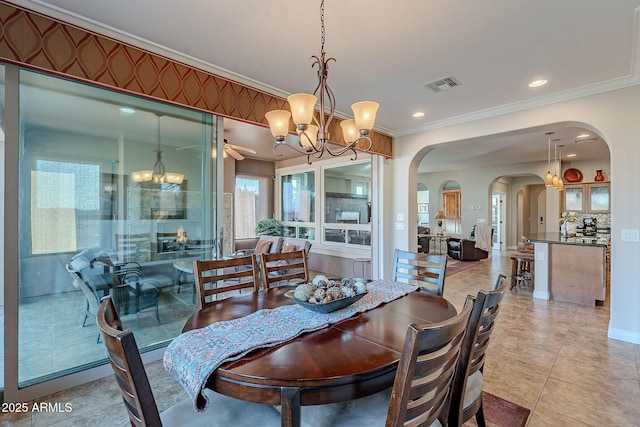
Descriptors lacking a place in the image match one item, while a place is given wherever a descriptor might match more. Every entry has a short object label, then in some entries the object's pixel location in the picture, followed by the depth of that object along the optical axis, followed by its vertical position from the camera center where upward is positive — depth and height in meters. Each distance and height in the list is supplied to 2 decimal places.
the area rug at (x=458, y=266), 6.89 -1.32
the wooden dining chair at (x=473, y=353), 1.27 -0.63
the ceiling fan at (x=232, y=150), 4.92 +1.05
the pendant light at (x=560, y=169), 6.30 +1.14
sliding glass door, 2.16 -0.02
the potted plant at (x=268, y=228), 7.04 -0.35
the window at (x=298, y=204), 7.01 +0.21
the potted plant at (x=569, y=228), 5.22 -0.26
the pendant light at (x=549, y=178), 6.04 +0.71
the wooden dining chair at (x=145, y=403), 0.92 -0.65
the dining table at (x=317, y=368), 1.05 -0.57
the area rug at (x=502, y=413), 1.93 -1.34
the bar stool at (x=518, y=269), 5.24 -1.00
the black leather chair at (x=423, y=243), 9.34 -0.95
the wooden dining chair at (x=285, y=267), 2.39 -0.45
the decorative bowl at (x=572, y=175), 7.63 +0.97
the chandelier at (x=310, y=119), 2.01 +0.67
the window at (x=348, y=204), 6.11 +0.19
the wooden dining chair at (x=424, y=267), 2.44 -0.47
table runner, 1.12 -0.55
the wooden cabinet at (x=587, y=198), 7.23 +0.39
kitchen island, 4.27 -0.84
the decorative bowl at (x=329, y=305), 1.60 -0.50
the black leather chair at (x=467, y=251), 8.23 -1.04
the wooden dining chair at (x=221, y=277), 2.01 -0.45
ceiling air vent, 3.11 +1.38
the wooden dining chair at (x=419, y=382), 0.88 -0.55
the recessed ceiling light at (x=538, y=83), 3.16 +1.38
